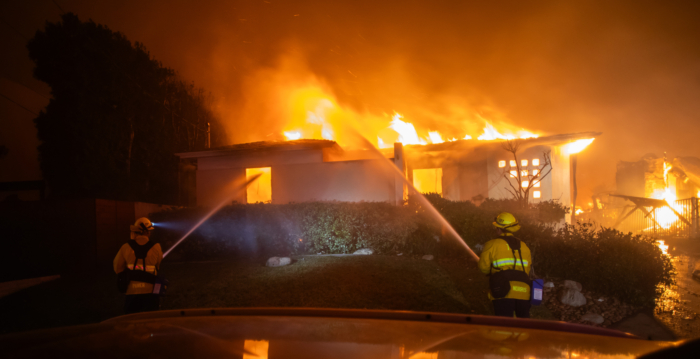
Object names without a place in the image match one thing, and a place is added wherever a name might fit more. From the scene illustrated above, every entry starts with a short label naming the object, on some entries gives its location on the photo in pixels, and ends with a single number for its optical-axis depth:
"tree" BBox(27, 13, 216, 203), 21.52
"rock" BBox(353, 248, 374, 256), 10.82
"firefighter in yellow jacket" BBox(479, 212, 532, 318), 4.61
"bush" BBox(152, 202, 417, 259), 10.91
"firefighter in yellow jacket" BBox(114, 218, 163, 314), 5.16
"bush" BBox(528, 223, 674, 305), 7.36
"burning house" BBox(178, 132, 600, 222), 14.69
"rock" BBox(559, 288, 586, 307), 7.23
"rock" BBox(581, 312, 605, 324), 6.62
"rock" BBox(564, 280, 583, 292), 7.53
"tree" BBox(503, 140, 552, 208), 14.96
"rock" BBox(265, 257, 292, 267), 10.01
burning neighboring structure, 19.69
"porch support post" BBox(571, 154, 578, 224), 17.14
